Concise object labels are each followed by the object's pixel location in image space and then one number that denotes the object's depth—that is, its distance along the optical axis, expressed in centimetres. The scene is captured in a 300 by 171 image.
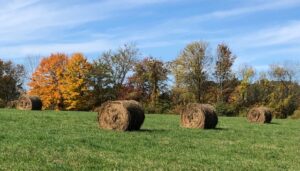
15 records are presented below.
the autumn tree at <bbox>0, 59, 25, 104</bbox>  9156
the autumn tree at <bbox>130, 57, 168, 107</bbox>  8350
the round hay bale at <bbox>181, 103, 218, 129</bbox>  2605
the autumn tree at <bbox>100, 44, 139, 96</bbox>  8906
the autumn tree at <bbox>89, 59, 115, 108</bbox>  8137
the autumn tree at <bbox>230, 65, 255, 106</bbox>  8156
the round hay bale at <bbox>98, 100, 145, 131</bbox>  2100
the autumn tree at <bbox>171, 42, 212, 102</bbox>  7931
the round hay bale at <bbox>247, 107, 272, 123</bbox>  3969
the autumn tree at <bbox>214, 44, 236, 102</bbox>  8262
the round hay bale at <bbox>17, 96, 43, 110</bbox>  4262
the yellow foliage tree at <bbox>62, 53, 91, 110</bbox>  7881
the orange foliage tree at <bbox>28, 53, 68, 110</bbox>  8181
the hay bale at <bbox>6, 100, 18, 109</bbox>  5223
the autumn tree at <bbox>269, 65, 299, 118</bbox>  7988
